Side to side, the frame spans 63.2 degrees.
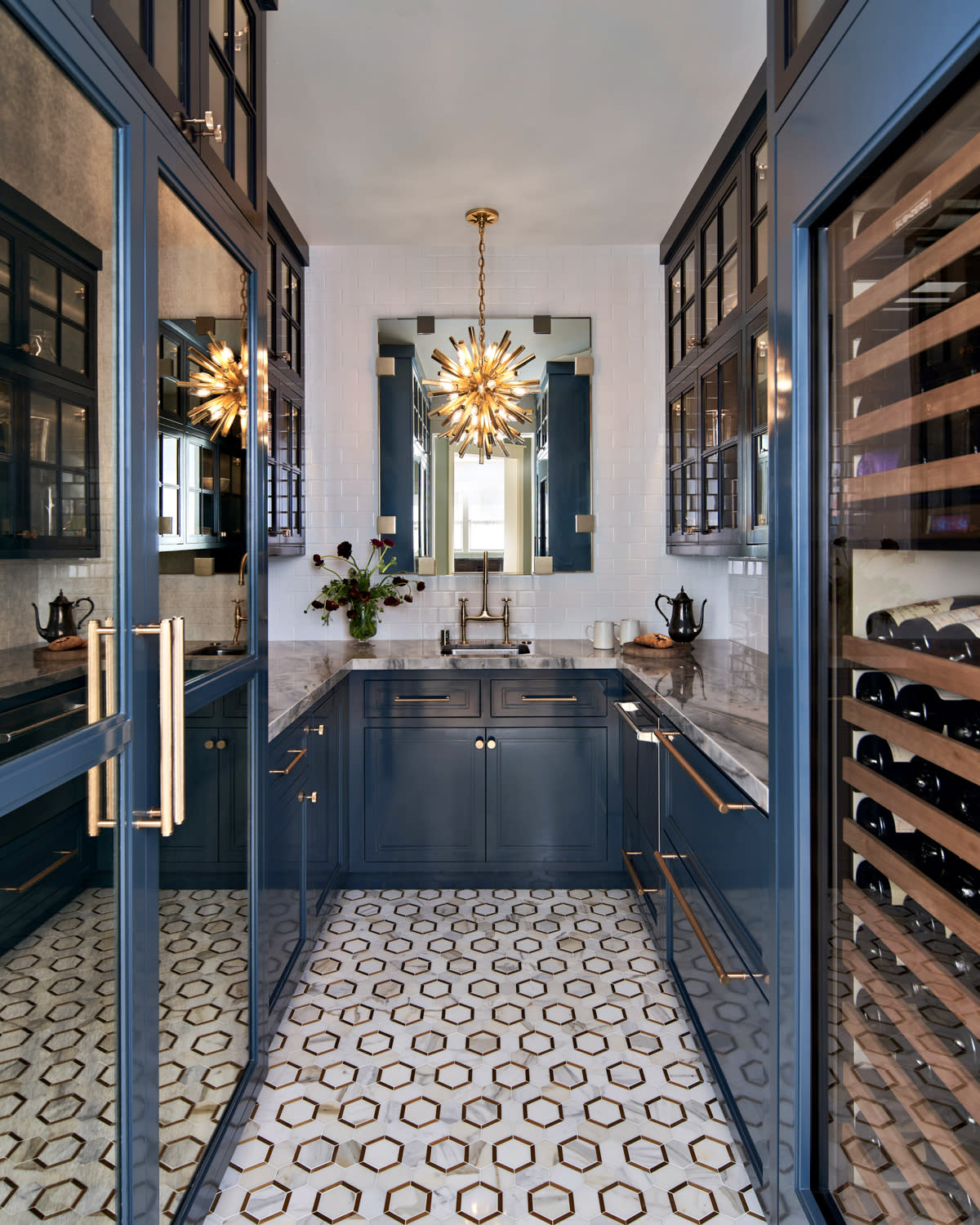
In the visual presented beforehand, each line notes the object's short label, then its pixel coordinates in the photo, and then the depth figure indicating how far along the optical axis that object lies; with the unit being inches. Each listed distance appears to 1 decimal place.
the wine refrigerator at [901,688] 35.1
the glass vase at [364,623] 149.8
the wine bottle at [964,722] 34.8
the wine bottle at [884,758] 41.5
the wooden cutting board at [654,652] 134.7
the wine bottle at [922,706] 37.8
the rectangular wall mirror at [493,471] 156.7
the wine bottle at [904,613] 35.4
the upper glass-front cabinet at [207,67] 48.5
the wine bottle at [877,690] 43.0
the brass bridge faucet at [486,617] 153.6
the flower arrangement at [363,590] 149.9
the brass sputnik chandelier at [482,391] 149.5
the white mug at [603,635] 139.9
